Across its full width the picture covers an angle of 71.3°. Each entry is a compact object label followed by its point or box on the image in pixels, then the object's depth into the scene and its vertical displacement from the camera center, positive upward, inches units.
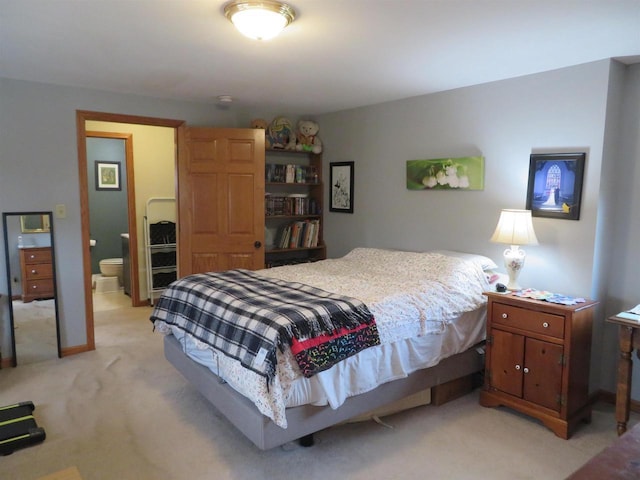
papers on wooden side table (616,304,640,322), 94.9 -24.3
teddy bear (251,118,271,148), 177.5 +29.3
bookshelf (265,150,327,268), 189.6 -3.2
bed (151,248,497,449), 85.4 -32.6
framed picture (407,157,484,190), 136.3 +8.4
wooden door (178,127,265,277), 165.6 -0.8
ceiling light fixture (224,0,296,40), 78.7 +32.8
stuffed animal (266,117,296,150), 185.8 +26.3
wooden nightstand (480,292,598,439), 101.3 -37.4
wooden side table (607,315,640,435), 94.3 -34.6
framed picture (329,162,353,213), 184.4 +4.8
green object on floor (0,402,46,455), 95.6 -52.5
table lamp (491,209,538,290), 114.9 -9.2
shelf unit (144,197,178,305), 205.8 -21.9
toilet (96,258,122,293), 233.7 -43.0
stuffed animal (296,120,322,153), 191.6 +26.2
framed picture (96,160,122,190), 249.4 +11.3
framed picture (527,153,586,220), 114.0 +4.4
